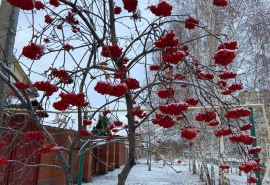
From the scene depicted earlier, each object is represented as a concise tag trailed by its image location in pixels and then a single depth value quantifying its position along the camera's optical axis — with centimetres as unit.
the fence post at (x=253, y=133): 259
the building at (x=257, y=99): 601
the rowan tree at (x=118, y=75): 118
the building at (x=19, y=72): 900
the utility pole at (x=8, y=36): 190
